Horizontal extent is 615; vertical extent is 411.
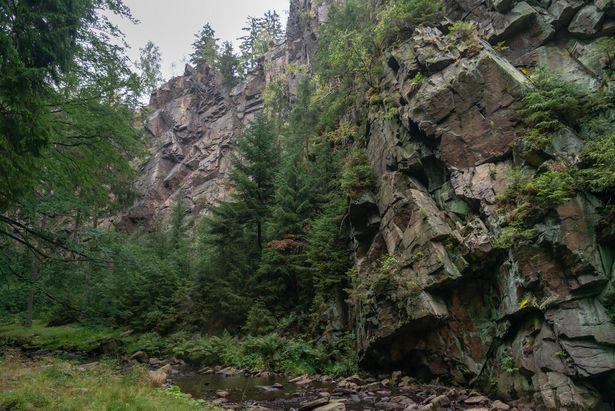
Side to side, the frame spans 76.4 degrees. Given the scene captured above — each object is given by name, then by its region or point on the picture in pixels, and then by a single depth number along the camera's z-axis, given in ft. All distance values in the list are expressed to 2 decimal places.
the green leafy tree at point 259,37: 199.72
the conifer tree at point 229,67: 195.62
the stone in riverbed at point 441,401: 35.27
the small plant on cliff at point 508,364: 36.74
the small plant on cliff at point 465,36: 56.59
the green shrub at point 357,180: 63.67
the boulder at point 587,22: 50.42
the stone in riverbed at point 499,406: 34.13
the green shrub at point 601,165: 35.73
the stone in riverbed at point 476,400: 36.45
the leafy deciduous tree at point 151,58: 218.79
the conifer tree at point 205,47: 206.49
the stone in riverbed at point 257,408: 33.91
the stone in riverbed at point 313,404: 34.24
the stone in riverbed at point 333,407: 33.06
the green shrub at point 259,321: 70.38
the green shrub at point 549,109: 43.73
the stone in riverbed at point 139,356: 68.69
